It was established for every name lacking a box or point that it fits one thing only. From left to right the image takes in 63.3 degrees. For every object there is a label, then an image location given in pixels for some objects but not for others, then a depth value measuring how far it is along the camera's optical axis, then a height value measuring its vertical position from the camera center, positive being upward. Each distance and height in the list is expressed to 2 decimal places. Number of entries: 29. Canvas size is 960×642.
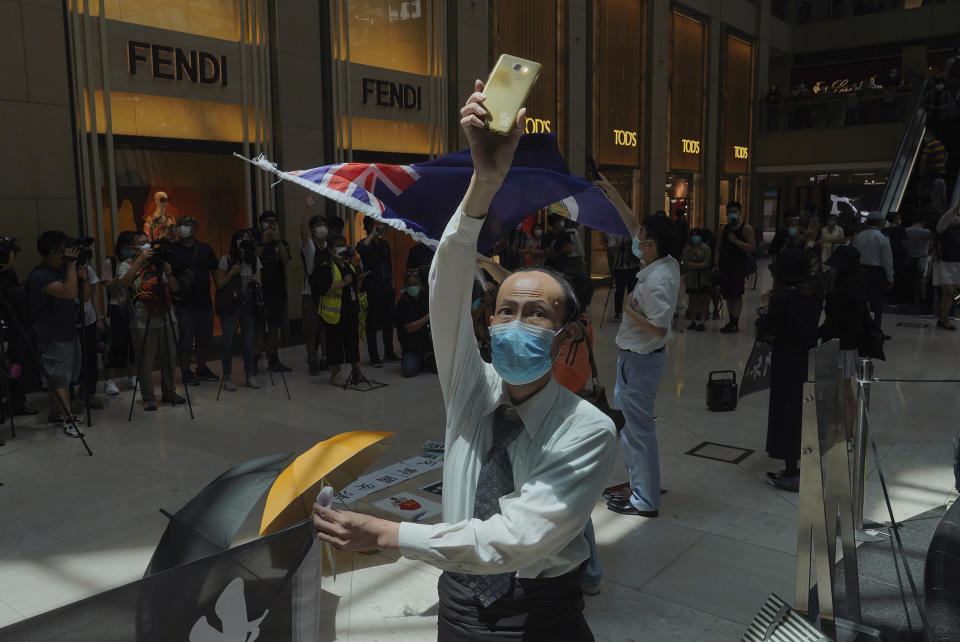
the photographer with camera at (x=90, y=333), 7.95 -1.12
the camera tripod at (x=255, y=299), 9.29 -0.90
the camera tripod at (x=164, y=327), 7.88 -1.09
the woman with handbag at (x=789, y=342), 5.72 -0.92
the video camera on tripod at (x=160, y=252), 7.96 -0.27
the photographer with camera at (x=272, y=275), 9.77 -0.64
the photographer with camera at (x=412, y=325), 9.77 -1.28
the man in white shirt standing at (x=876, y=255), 11.83 -0.58
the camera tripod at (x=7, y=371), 6.62 -1.30
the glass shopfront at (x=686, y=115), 22.42 +3.07
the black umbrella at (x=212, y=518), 3.33 -1.29
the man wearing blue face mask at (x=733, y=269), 12.82 -0.82
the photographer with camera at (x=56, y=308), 7.21 -0.76
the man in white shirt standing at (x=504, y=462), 1.85 -0.62
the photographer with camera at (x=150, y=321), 8.23 -1.02
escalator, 18.08 +0.87
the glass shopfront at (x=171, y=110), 9.55 +1.54
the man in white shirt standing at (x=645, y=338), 5.05 -0.77
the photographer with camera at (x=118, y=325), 8.45 -1.07
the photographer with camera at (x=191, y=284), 8.80 -0.66
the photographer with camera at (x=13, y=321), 7.28 -0.86
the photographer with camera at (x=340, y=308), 9.30 -1.00
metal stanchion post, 4.26 -1.34
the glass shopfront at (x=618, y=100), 19.12 +3.04
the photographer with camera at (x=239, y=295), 9.05 -0.83
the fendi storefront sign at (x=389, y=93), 12.82 +2.21
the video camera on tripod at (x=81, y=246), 7.24 -0.19
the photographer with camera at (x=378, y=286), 10.45 -0.85
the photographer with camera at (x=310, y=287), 9.86 -0.81
